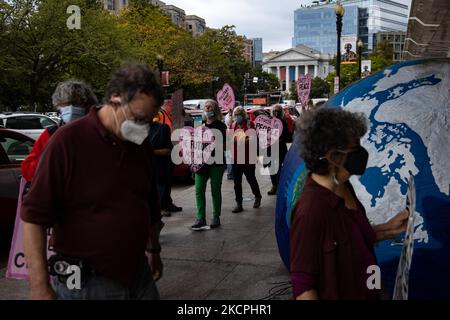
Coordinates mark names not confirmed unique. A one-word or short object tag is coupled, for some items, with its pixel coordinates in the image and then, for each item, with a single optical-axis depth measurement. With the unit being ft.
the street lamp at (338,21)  62.23
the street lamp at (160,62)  87.93
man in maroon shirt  7.89
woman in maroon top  7.68
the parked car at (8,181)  21.09
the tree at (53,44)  83.05
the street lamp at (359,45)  110.44
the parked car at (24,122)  58.03
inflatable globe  12.52
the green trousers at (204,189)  24.34
